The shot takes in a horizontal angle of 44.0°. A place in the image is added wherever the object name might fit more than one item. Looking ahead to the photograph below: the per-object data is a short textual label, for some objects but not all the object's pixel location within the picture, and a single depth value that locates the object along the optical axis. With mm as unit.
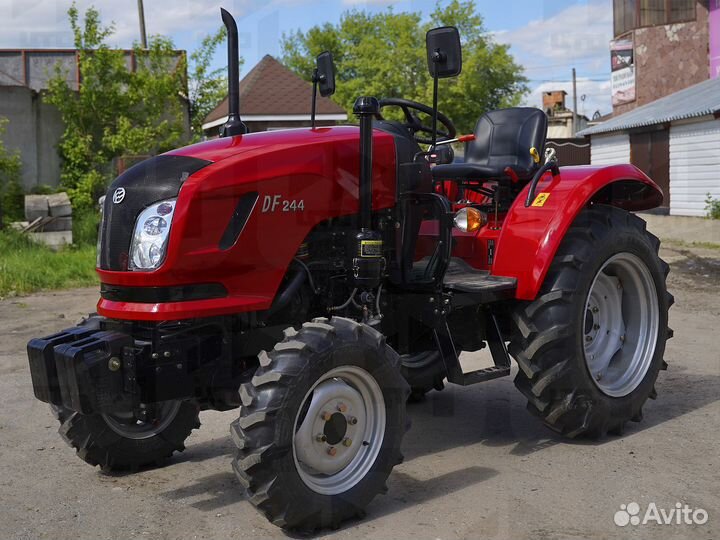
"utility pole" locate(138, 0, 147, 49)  24616
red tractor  3852
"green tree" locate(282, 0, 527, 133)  43094
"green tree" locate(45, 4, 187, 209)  17953
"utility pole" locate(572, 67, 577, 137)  52562
